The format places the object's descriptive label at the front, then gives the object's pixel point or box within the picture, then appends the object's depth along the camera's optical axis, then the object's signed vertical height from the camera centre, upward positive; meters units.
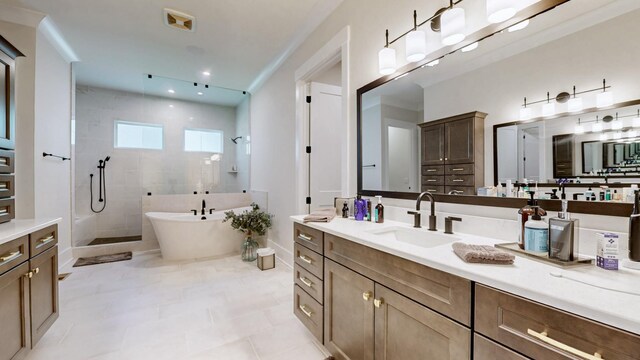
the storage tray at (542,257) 0.88 -0.28
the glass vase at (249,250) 3.66 -0.97
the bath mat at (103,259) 3.49 -1.08
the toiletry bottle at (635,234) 0.84 -0.17
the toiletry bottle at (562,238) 0.90 -0.20
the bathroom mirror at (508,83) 1.00 +0.48
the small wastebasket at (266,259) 3.29 -0.99
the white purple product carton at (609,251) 0.83 -0.23
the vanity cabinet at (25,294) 1.37 -0.67
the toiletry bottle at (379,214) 1.82 -0.24
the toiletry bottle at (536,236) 0.98 -0.21
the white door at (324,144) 3.18 +0.44
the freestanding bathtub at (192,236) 3.57 -0.78
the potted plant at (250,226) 3.67 -0.64
